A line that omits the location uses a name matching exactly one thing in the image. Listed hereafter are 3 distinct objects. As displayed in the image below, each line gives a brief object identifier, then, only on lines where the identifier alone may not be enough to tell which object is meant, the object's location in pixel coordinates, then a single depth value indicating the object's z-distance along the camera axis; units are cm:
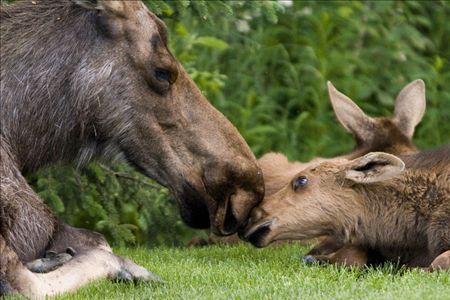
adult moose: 1689
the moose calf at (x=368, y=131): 2061
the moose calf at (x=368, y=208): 1723
